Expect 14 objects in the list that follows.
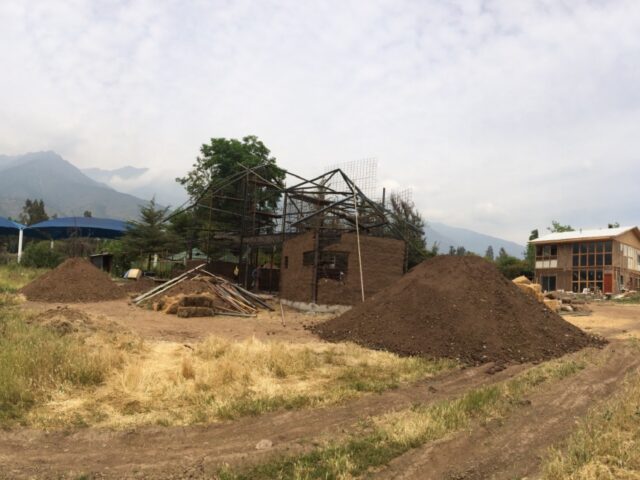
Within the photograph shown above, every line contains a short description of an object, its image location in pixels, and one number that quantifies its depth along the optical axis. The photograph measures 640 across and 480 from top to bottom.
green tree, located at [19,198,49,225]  71.06
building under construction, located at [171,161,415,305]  19.11
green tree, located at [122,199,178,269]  35.50
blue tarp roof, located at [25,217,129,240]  48.75
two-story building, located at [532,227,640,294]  40.03
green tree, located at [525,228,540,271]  50.34
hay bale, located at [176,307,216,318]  16.91
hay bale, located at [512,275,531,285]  27.03
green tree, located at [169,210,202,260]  31.86
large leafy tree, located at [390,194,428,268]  23.00
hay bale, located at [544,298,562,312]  23.56
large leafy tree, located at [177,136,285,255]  28.39
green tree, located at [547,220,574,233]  58.16
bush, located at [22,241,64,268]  36.09
